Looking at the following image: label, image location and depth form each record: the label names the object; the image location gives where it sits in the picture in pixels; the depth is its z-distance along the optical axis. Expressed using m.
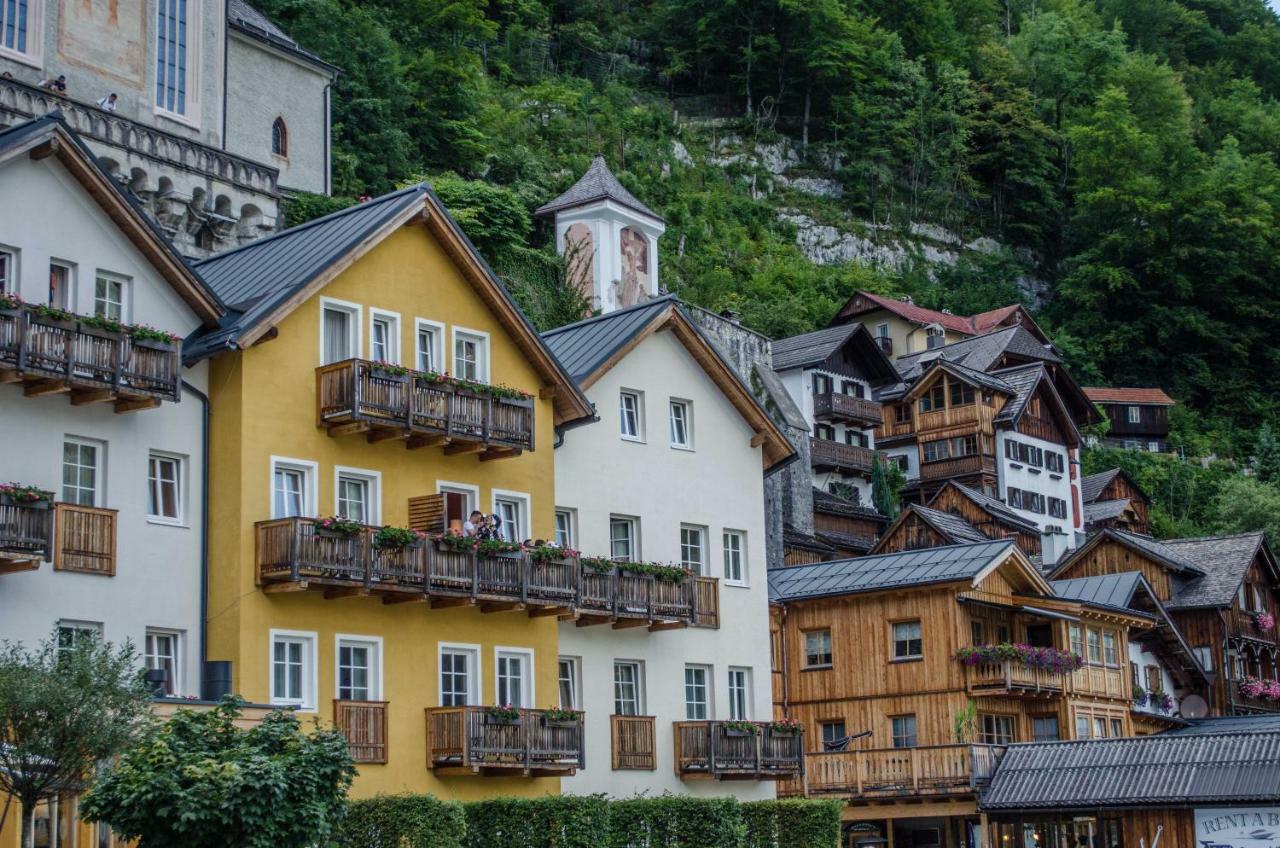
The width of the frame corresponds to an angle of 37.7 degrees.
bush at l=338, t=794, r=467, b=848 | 29.16
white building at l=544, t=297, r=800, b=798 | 40.09
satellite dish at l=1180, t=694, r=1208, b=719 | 68.88
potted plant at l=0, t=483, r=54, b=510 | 28.03
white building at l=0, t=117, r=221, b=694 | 29.38
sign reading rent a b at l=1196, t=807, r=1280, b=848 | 43.81
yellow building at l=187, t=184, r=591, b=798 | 32.66
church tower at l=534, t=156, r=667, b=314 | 71.25
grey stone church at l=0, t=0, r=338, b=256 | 53.62
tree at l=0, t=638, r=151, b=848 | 23.12
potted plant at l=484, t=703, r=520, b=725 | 34.88
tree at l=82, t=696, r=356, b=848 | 22.34
